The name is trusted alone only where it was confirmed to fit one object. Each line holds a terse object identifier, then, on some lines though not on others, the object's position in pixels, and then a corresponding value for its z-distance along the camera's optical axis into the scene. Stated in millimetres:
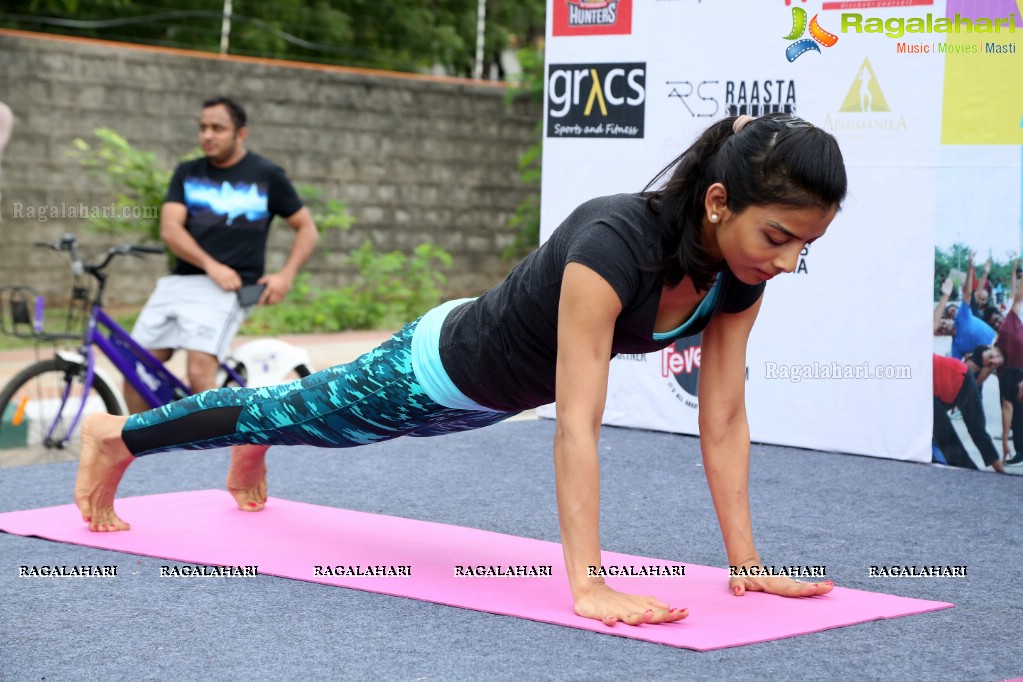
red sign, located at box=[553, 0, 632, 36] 6188
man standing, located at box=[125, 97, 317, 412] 5859
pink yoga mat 3111
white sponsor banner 5391
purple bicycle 5645
